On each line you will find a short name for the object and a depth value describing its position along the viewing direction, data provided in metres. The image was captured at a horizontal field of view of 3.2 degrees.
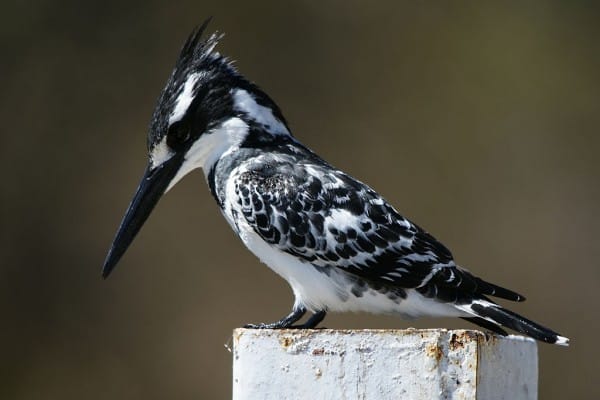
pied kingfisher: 4.23
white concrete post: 4.13
